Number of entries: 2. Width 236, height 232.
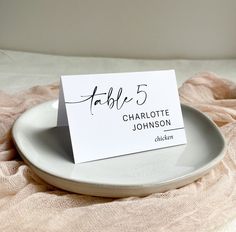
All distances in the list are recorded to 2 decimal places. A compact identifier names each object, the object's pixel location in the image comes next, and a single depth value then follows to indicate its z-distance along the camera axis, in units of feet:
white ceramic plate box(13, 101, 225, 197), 1.55
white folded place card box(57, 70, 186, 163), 1.74
